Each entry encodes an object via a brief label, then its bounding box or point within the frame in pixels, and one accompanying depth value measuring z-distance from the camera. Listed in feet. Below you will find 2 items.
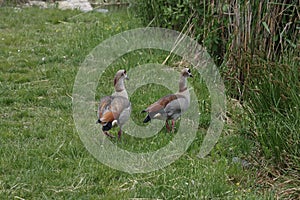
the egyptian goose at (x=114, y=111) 33.96
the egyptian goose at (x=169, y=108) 37.06
